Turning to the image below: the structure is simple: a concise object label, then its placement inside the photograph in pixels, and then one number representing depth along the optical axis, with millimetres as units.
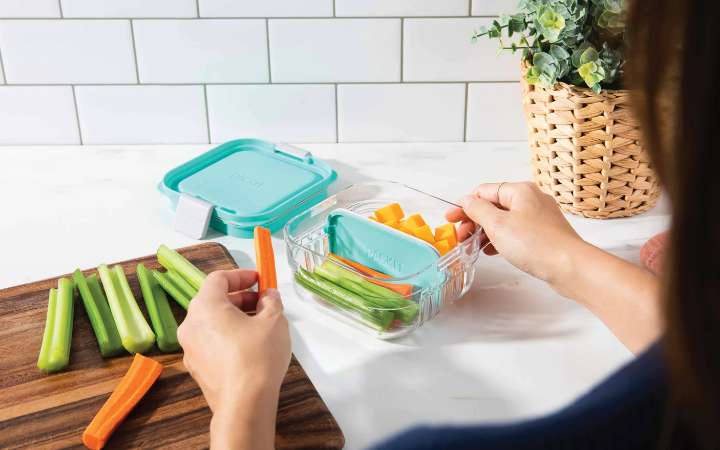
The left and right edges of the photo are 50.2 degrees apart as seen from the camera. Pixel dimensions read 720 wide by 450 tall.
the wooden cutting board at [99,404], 657
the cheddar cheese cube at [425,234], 856
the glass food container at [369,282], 781
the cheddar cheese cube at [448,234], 847
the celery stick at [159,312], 762
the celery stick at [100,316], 757
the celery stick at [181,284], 834
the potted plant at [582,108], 895
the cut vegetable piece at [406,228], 861
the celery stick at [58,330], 732
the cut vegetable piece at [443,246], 841
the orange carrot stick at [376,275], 781
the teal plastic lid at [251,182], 995
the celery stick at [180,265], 849
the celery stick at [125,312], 756
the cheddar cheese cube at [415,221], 873
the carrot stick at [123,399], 644
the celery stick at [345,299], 779
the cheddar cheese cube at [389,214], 885
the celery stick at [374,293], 774
